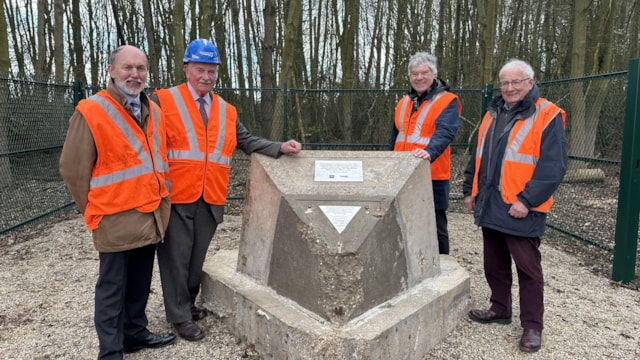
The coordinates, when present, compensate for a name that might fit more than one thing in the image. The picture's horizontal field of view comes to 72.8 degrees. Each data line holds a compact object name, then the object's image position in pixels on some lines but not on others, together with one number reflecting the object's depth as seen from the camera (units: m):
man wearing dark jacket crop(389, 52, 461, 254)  3.92
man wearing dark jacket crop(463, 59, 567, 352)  3.05
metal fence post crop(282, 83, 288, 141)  7.46
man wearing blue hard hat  3.22
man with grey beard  2.62
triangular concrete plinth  2.86
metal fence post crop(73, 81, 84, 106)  7.47
